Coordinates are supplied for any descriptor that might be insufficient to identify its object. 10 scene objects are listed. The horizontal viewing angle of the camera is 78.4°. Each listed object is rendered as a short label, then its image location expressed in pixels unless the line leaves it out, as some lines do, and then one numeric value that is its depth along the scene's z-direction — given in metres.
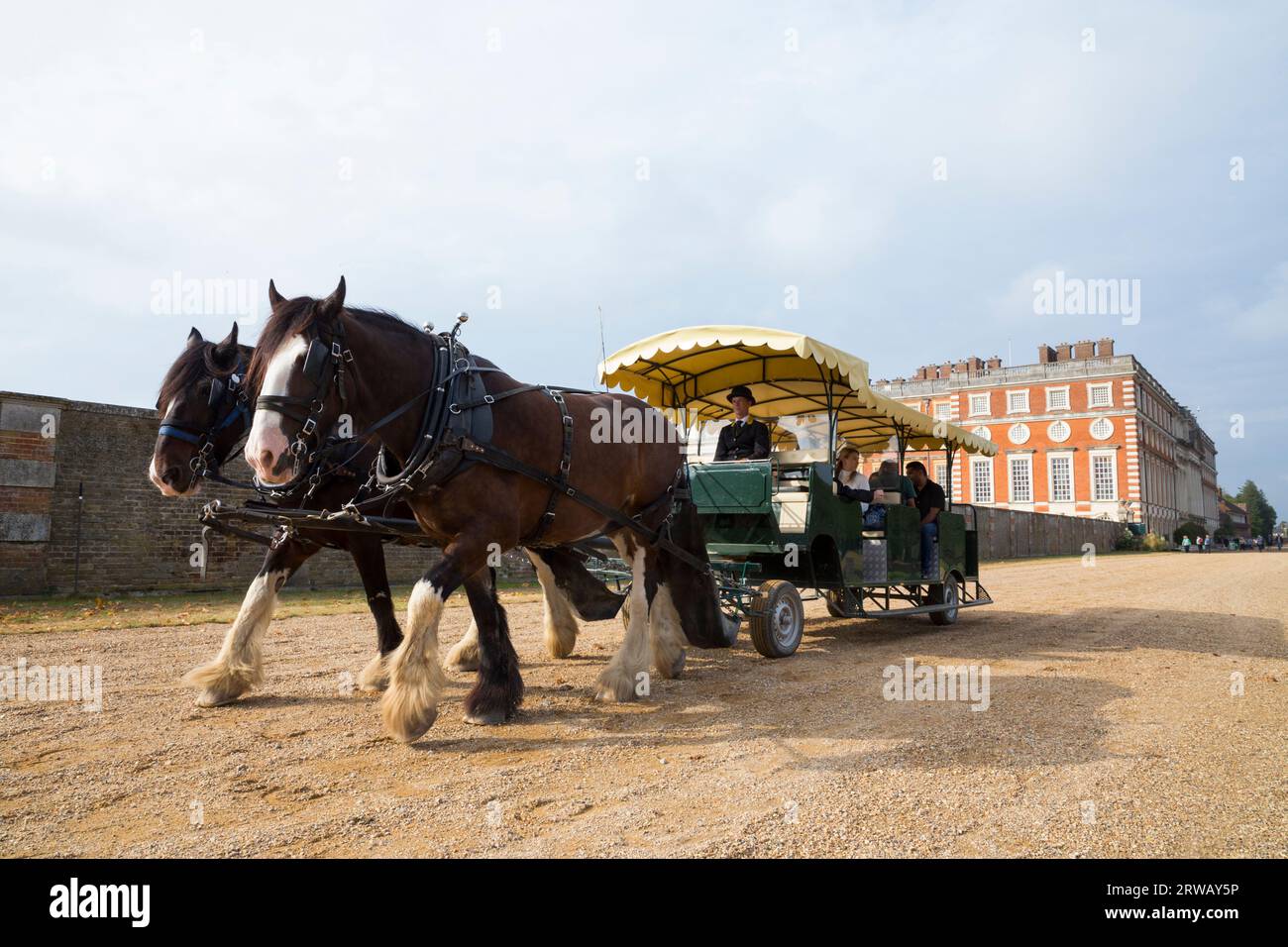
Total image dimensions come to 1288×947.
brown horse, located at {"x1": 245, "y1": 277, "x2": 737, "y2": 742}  3.87
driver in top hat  7.80
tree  111.26
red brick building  58.06
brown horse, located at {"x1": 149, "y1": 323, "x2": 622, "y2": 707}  4.93
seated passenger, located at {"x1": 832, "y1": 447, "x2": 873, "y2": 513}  8.23
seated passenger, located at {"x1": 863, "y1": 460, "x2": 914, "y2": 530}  9.19
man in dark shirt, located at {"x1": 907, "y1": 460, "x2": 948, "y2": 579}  9.38
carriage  7.01
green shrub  48.84
